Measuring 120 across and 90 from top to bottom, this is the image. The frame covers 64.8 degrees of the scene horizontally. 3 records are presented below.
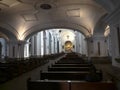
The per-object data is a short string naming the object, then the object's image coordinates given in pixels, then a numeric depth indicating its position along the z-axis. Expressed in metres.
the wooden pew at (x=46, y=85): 1.78
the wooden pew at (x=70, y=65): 3.71
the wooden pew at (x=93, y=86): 1.69
